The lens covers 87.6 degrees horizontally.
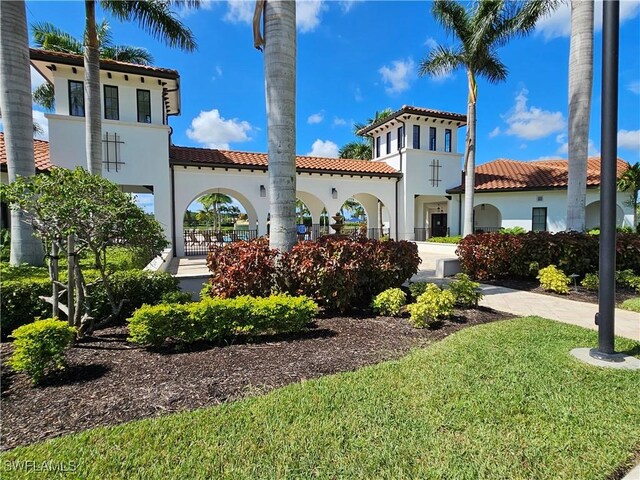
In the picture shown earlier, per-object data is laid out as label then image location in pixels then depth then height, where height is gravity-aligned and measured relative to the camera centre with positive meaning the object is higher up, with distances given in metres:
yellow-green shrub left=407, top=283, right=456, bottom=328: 5.51 -1.31
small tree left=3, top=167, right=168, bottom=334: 4.11 +0.18
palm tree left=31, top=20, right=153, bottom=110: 16.73 +10.12
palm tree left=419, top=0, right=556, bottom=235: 13.99 +8.75
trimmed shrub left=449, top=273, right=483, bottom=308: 6.69 -1.28
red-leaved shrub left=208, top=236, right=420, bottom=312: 5.84 -0.70
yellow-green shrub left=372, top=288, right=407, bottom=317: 6.04 -1.32
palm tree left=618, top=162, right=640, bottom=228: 19.22 +2.69
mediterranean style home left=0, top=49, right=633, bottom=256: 14.52 +3.40
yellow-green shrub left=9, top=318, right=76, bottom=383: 3.45 -1.21
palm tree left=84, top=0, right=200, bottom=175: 9.71 +5.89
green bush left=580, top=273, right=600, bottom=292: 8.65 -1.41
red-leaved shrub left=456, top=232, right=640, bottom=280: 9.74 -0.75
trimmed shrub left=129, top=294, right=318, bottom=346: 4.37 -1.21
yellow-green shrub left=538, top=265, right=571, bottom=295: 8.44 -1.33
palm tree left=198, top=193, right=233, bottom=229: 39.30 +4.15
